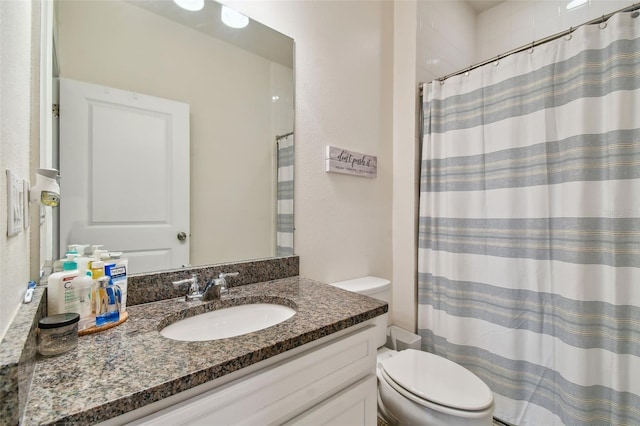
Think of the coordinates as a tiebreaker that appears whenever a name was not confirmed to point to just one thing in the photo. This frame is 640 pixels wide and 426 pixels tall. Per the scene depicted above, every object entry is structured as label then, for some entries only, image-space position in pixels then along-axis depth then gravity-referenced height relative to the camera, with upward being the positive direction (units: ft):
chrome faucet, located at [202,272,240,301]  3.15 -0.88
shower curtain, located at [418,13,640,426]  3.63 -0.24
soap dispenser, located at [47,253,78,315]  2.17 -0.62
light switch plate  1.64 +0.06
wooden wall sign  4.91 +0.96
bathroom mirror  2.88 +1.11
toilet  3.20 -2.26
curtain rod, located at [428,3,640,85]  3.67 +2.74
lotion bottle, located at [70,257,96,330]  2.25 -0.71
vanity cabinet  1.83 -1.42
